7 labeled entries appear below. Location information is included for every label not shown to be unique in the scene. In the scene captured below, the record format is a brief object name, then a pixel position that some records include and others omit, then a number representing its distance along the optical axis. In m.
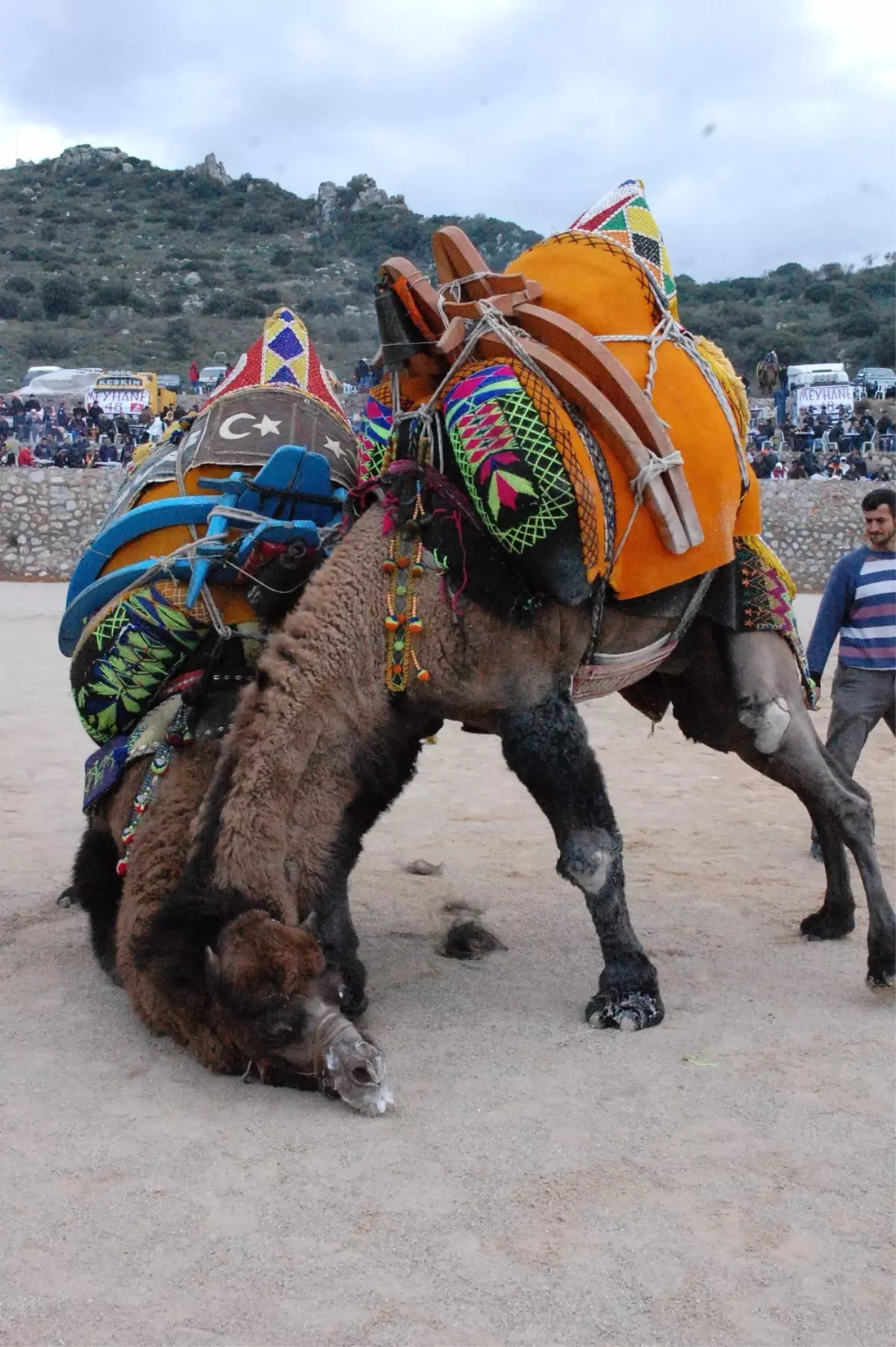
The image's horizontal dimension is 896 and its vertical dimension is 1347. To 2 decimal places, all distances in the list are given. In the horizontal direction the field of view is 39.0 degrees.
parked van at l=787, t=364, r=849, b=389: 36.59
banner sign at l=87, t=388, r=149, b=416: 33.94
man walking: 6.70
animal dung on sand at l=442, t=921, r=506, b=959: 5.11
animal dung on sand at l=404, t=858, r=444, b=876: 6.47
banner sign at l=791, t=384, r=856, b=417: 33.53
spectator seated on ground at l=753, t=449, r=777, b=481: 27.95
